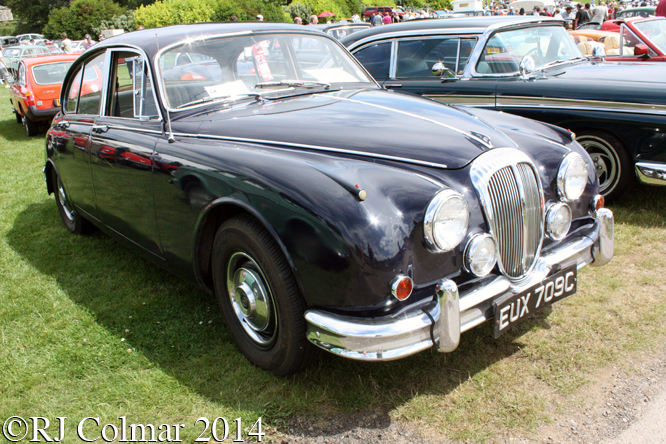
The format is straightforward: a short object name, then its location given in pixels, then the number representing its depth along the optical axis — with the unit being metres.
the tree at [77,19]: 44.06
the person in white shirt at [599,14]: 17.08
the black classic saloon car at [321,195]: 2.19
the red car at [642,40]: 6.36
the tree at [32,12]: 59.78
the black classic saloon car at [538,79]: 4.58
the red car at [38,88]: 10.16
